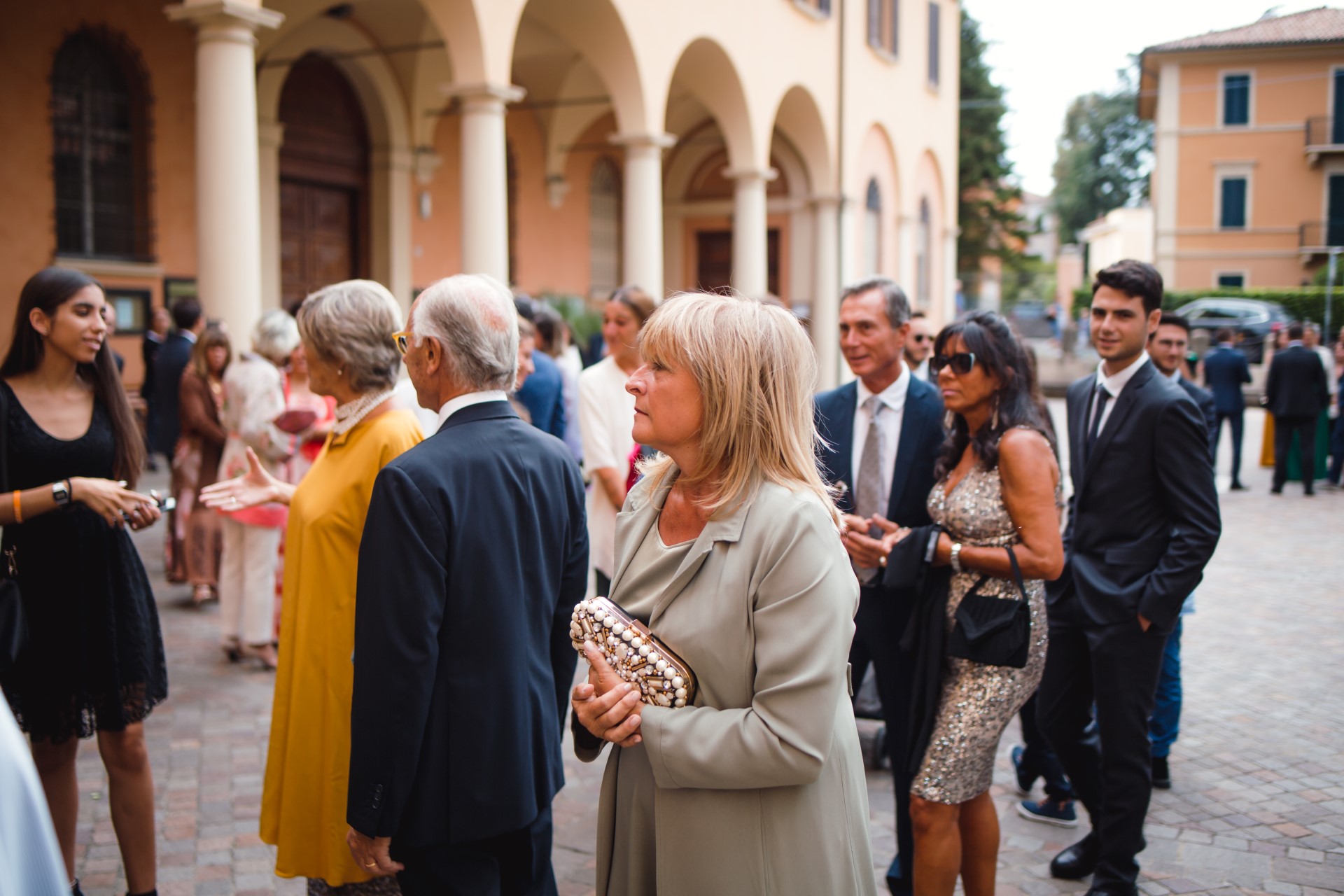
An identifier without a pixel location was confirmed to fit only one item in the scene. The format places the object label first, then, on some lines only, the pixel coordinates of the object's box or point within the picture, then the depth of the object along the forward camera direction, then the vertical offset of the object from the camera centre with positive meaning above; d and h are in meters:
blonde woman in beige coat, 1.85 -0.50
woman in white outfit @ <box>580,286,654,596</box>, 5.07 -0.30
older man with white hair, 2.30 -0.61
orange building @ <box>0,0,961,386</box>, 10.91 +2.92
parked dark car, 29.64 +1.20
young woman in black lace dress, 3.19 -0.64
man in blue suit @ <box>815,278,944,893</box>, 3.56 -0.34
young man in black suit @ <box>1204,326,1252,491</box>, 13.88 -0.33
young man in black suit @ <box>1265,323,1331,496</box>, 13.20 -0.53
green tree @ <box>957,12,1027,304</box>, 33.38 +5.77
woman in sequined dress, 3.10 -0.58
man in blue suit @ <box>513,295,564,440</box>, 6.11 -0.20
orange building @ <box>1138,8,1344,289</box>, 36.34 +6.98
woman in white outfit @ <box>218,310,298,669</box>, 6.20 -1.06
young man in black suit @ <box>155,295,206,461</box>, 8.77 -0.10
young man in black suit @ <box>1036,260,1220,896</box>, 3.44 -0.60
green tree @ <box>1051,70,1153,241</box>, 62.75 +11.74
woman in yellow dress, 2.69 -0.67
